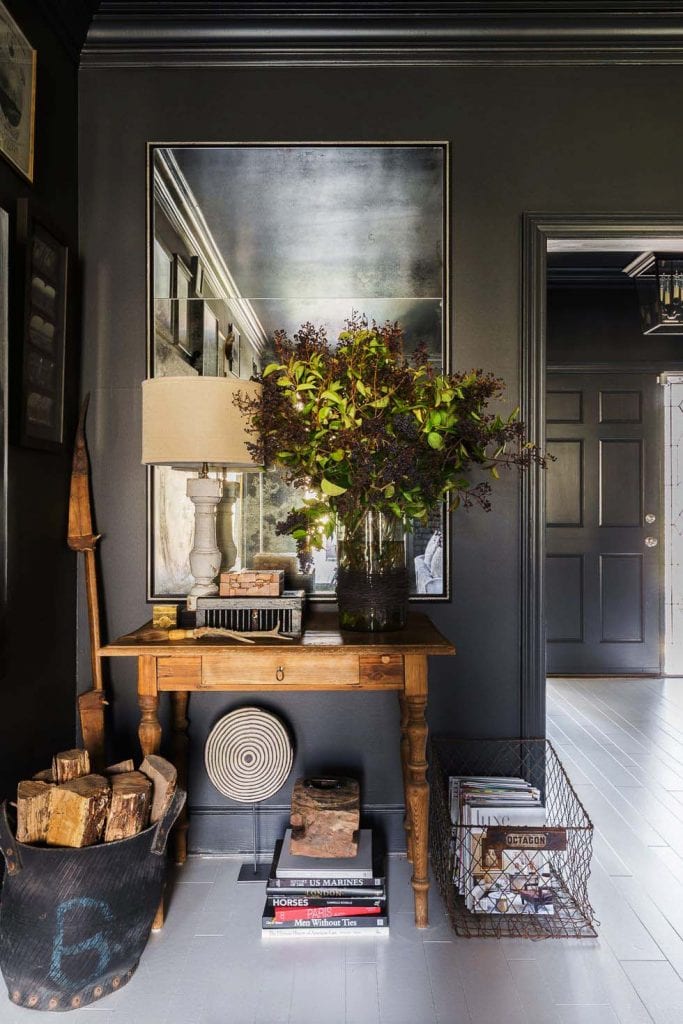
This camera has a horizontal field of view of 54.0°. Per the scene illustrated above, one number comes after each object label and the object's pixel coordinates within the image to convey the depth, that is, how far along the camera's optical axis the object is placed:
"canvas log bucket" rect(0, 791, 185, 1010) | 1.61
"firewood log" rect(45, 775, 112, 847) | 1.67
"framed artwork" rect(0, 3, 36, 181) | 1.93
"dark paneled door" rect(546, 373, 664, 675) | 4.94
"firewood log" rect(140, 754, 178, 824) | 1.81
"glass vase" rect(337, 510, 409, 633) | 2.06
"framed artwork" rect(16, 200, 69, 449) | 2.04
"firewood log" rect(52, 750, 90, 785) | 1.86
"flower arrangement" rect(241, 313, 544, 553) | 1.87
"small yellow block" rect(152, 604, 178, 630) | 2.13
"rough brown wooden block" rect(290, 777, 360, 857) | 2.09
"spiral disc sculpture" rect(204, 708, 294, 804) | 2.25
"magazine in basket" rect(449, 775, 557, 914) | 2.03
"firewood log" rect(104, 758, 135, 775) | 1.95
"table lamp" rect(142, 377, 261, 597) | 2.02
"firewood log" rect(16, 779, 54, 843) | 1.67
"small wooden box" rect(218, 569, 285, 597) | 2.10
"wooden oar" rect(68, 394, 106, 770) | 2.32
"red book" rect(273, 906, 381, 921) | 1.98
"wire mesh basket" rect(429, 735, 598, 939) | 2.00
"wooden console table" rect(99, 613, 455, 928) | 1.97
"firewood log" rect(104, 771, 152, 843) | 1.72
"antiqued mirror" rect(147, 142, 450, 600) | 2.44
